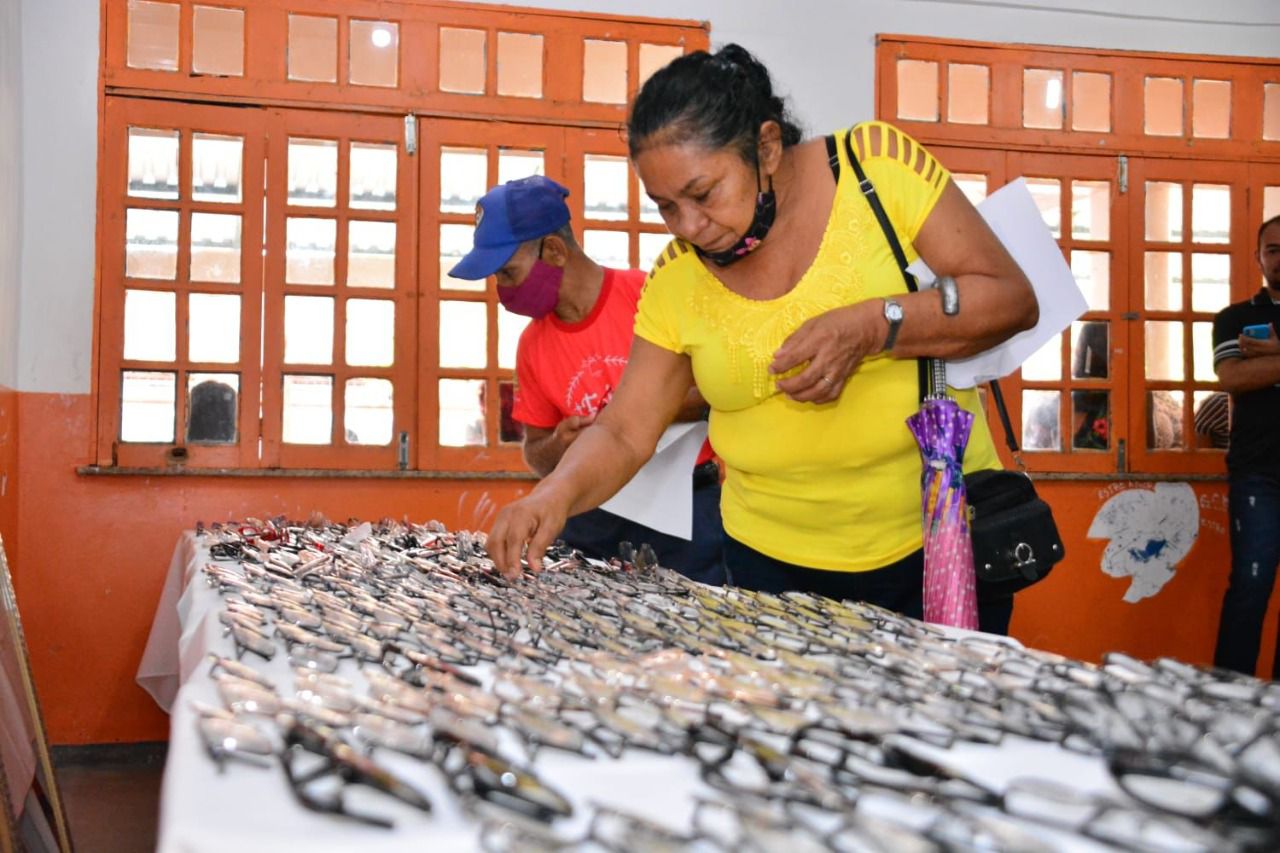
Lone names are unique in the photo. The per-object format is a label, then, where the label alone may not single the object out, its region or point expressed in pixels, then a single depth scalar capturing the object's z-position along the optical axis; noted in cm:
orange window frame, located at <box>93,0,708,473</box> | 452
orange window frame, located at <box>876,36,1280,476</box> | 515
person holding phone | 437
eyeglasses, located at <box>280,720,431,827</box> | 77
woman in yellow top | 184
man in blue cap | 286
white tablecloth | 72
